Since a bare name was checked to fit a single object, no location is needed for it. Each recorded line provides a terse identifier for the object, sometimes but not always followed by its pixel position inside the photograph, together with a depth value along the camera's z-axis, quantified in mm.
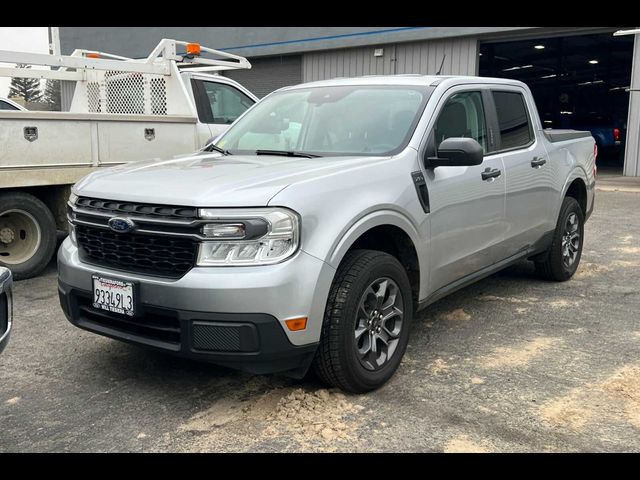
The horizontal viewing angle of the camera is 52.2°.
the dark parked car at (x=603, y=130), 23375
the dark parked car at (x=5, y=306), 2862
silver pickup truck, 3115
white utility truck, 5820
